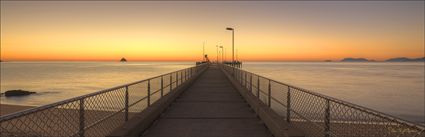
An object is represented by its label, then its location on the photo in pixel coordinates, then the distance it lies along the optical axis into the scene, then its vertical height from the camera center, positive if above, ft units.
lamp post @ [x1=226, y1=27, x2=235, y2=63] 153.81 +10.89
